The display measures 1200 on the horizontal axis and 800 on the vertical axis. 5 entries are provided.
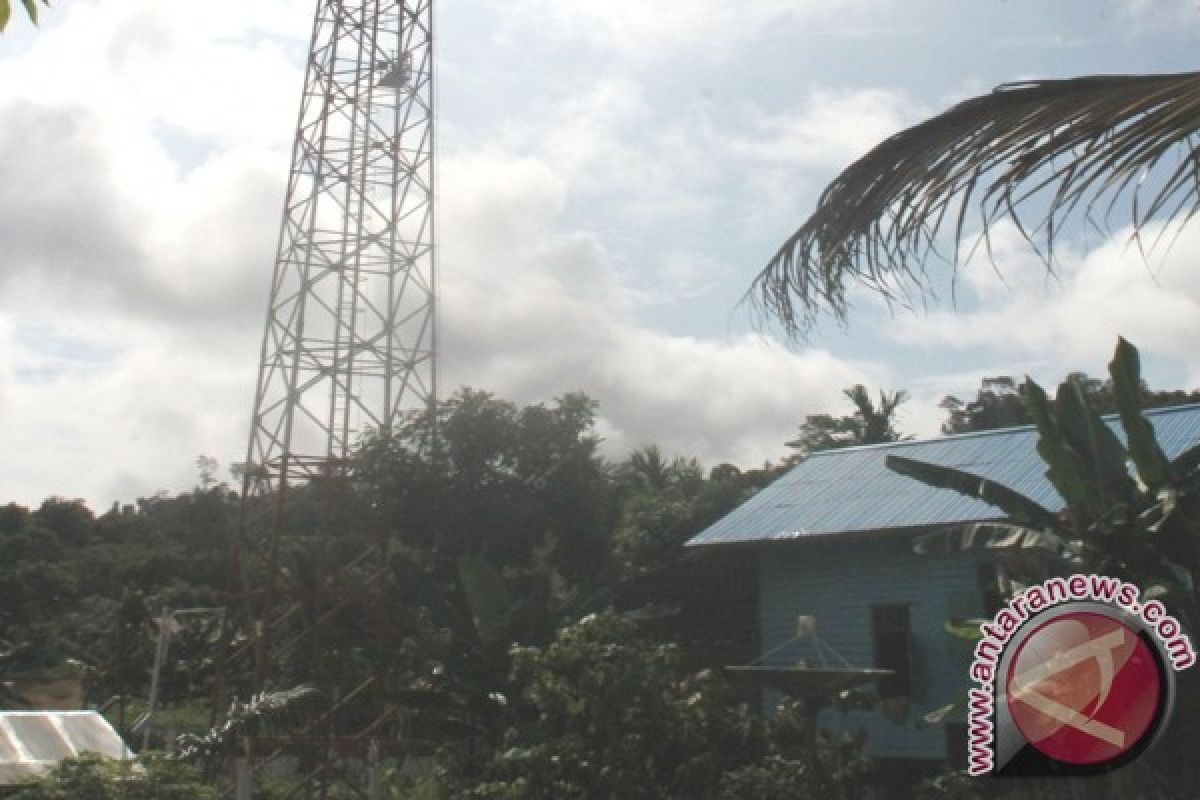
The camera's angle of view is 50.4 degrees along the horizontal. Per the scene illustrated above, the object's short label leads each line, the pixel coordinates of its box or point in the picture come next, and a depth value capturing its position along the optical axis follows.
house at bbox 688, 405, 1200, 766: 15.74
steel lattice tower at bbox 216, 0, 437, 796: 18.78
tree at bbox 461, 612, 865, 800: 11.74
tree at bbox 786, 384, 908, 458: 32.97
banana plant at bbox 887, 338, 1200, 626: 10.71
